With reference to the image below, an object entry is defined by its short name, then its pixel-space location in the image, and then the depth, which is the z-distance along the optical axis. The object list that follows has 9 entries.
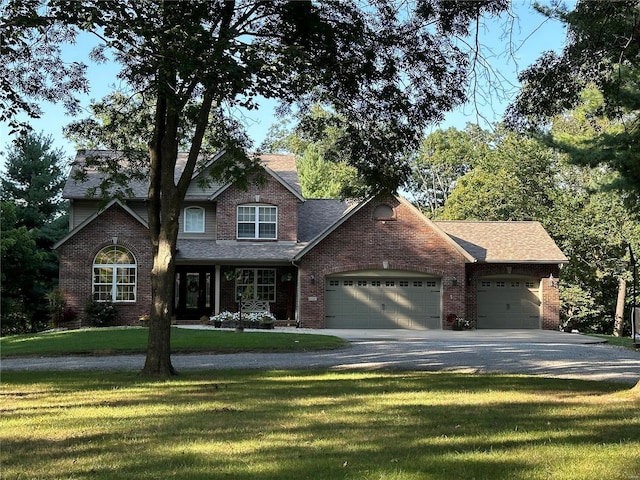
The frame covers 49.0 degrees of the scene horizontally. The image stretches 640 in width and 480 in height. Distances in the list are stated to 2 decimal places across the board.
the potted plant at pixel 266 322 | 26.33
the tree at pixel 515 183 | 39.97
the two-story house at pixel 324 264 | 27.94
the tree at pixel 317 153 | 15.31
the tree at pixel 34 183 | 38.91
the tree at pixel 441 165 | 53.16
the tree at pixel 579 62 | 10.97
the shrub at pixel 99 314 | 27.39
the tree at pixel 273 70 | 10.56
